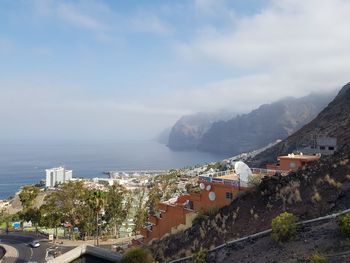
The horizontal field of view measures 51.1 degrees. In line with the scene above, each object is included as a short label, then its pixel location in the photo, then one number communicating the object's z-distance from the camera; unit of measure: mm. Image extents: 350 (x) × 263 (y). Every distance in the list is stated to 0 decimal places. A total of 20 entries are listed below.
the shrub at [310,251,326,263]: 8938
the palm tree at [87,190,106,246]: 42000
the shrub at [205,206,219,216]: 22106
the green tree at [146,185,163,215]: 57950
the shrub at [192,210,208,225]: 22094
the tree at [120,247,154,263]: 16891
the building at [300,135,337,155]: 49947
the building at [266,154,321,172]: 31438
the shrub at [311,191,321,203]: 13751
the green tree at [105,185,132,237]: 55316
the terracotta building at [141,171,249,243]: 24828
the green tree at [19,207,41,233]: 50675
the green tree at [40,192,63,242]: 49375
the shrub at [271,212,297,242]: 11555
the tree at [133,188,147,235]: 53344
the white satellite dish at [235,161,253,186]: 25650
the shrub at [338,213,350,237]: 9836
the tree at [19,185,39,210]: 52594
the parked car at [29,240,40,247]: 45453
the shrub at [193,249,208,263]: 13452
